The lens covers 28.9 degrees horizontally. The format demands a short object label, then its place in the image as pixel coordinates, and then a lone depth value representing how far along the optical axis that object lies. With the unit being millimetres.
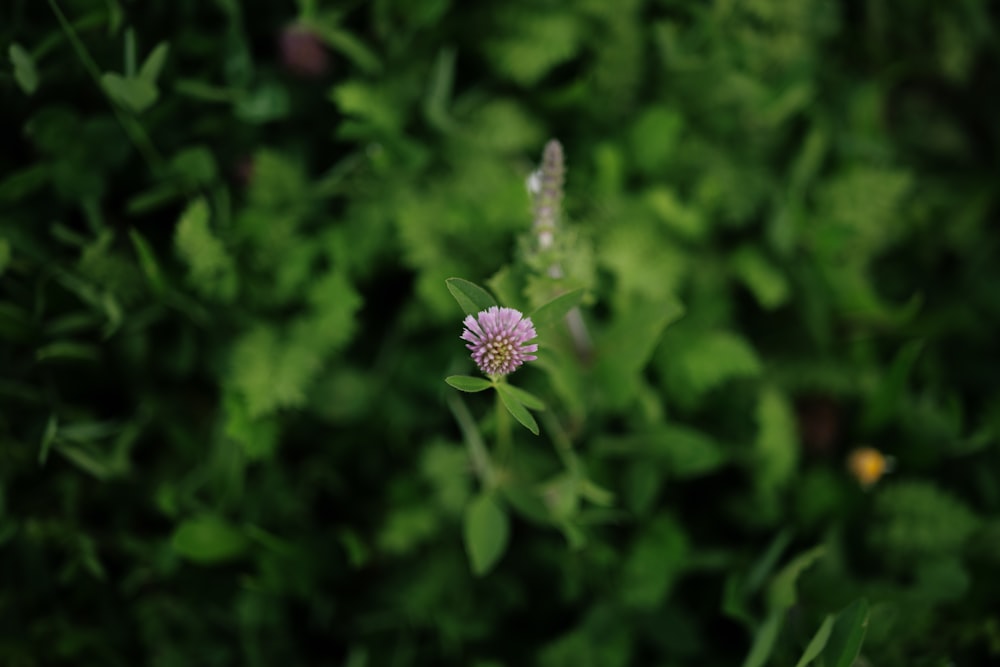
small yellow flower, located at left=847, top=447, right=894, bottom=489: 776
